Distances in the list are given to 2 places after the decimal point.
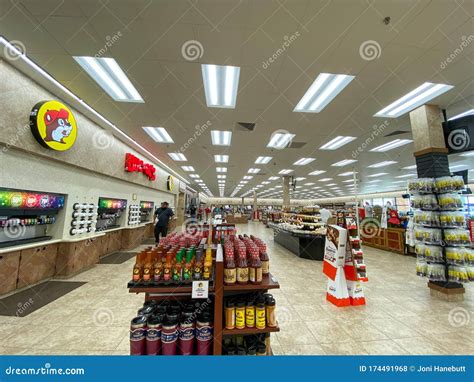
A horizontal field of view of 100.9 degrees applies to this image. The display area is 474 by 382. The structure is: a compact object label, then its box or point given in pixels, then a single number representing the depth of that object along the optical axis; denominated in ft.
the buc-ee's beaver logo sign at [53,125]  11.60
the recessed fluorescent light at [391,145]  21.07
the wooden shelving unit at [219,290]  5.08
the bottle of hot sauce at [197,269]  5.29
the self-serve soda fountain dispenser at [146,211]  28.90
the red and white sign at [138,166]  22.82
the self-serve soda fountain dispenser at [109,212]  19.24
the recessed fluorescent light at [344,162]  28.86
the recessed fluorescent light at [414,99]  11.97
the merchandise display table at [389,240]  23.95
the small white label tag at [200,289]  5.07
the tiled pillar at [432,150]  11.60
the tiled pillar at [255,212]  75.43
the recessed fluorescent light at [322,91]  11.51
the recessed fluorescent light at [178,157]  27.71
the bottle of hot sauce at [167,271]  5.19
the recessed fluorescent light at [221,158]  28.68
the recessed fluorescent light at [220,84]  10.88
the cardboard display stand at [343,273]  10.53
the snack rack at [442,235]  11.53
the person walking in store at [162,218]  23.68
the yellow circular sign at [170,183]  38.17
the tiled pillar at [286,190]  44.60
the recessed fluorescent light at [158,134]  19.21
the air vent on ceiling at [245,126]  17.46
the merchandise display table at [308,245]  20.62
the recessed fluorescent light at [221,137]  19.83
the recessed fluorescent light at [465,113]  14.63
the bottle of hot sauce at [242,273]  5.54
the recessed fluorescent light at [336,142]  20.65
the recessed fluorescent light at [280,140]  20.24
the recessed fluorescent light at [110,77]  10.42
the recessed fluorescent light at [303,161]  29.33
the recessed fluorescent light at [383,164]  29.16
